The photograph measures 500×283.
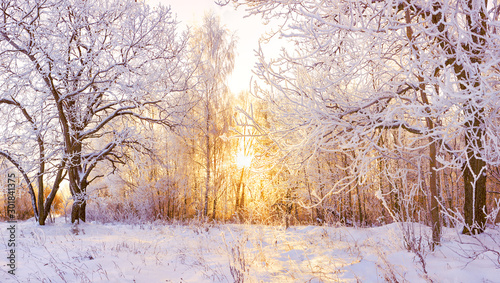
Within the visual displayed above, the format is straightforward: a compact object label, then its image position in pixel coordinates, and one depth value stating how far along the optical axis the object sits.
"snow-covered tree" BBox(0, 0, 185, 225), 7.65
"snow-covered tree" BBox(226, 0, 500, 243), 2.97
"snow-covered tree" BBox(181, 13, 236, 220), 16.00
